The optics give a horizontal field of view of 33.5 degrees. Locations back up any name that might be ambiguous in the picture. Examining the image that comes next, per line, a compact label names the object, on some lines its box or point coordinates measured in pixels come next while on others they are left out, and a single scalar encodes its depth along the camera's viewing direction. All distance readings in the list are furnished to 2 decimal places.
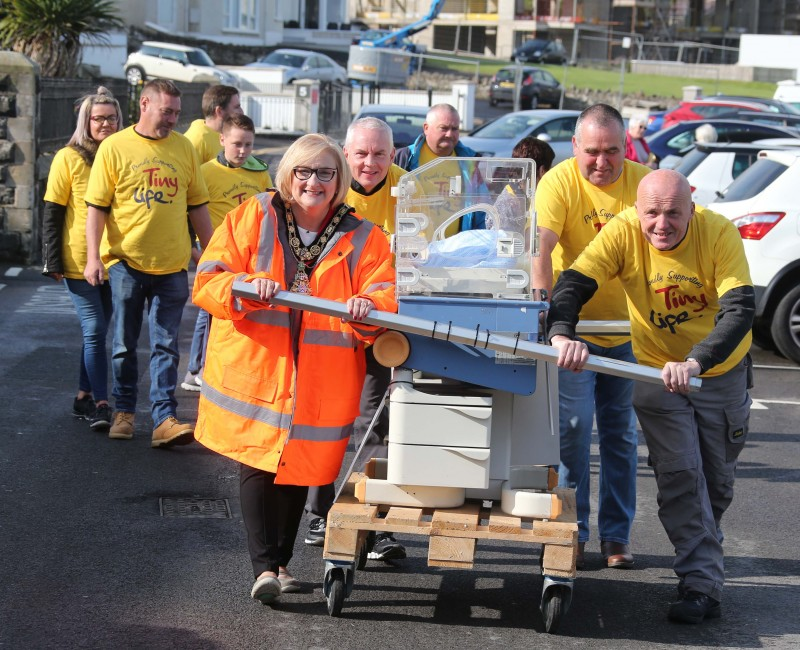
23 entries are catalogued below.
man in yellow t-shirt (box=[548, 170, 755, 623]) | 5.35
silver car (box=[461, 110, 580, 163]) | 23.72
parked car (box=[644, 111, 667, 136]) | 32.11
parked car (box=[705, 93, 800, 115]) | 33.97
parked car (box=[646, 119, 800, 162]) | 23.61
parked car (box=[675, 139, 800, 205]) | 14.54
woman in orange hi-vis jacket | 5.19
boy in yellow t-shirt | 8.78
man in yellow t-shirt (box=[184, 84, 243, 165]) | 9.70
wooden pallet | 5.10
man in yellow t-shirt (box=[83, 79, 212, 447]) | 7.95
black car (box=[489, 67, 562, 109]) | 51.59
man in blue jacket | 7.46
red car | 31.94
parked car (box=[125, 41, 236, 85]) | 40.31
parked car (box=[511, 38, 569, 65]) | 70.75
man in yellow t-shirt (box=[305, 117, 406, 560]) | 6.16
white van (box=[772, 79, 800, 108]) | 38.59
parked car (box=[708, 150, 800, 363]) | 11.98
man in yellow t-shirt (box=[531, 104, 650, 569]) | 6.12
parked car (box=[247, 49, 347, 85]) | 48.31
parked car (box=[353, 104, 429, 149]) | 23.86
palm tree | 20.56
